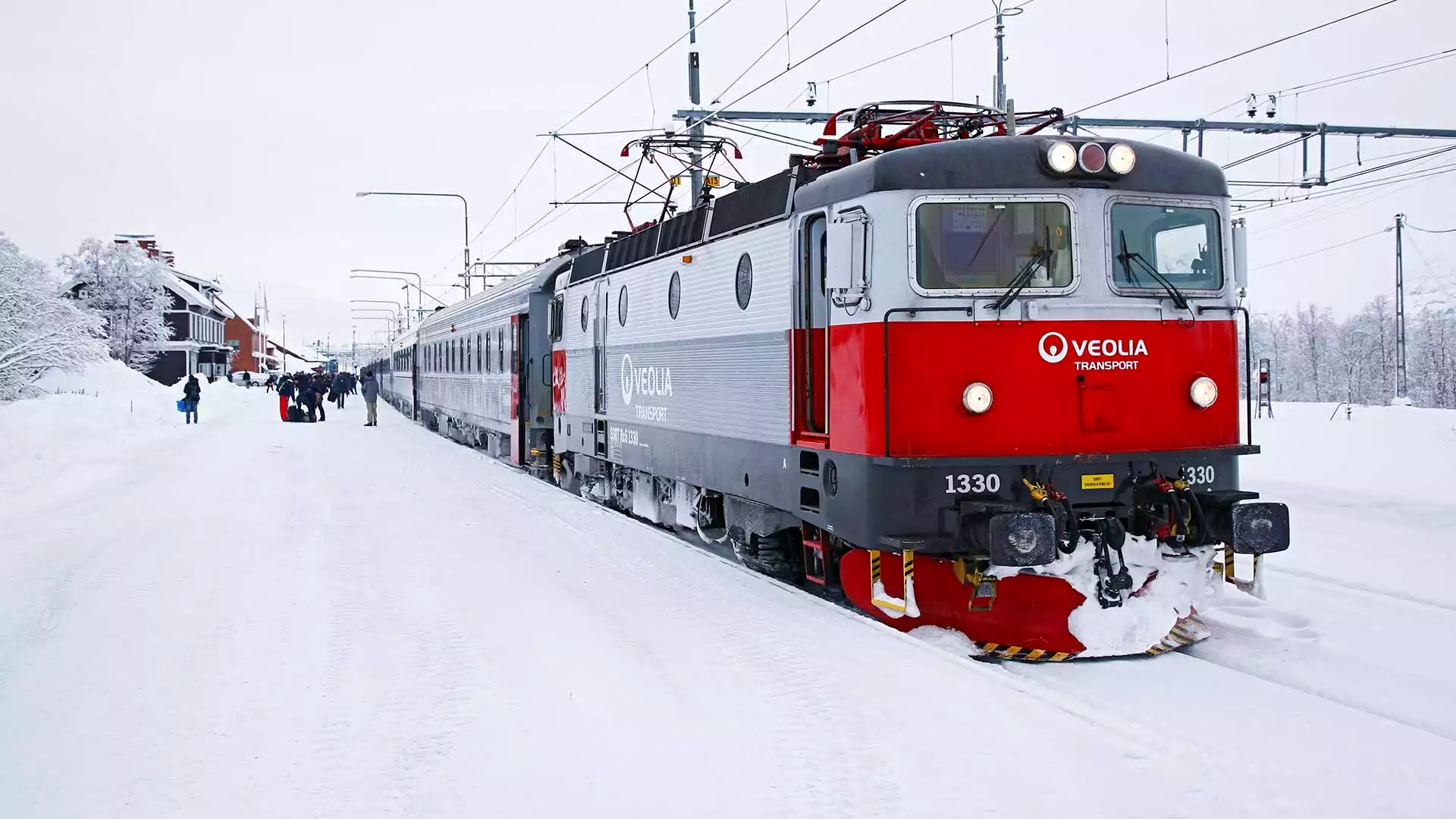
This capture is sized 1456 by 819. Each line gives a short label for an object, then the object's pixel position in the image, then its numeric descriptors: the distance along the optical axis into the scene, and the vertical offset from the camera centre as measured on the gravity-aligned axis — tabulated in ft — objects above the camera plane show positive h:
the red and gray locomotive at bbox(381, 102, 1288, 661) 22.17 -0.19
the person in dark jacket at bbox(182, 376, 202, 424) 108.78 +0.04
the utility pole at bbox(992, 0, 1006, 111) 61.21 +17.18
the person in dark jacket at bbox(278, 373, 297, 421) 112.27 +0.01
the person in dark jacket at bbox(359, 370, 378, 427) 108.99 -0.59
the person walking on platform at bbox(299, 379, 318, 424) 114.73 -0.33
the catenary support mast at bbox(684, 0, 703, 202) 56.75 +15.26
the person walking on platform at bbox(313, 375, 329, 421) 118.93 +0.39
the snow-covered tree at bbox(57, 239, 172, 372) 207.41 +19.18
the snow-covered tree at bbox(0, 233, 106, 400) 102.27 +7.17
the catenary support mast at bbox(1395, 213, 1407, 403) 101.71 +2.71
